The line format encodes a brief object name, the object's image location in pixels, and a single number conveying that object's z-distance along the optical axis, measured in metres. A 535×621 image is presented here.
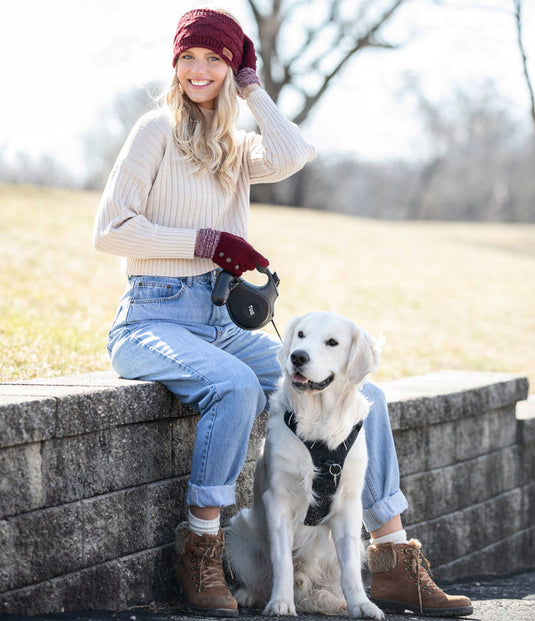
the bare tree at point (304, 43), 26.94
